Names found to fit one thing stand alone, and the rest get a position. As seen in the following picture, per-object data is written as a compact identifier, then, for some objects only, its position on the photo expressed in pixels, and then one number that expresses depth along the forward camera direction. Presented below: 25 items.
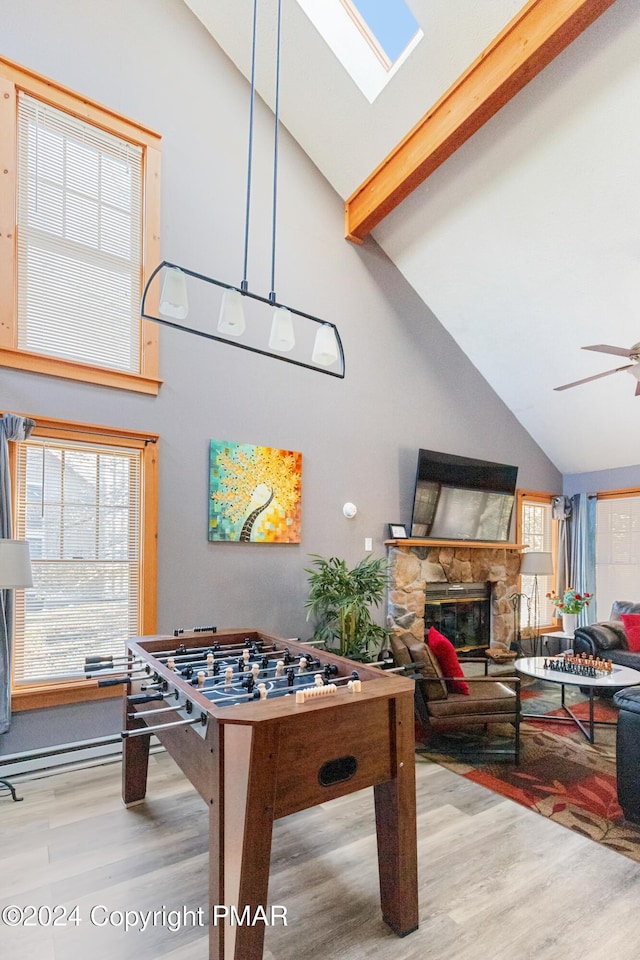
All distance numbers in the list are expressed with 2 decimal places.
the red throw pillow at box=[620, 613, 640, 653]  4.91
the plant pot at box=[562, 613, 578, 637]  5.92
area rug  2.55
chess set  3.79
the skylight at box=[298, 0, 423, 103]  3.83
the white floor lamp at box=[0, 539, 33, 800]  2.65
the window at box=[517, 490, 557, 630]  6.54
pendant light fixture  2.24
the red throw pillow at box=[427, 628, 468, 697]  3.50
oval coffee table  3.54
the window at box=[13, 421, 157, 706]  3.26
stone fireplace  4.97
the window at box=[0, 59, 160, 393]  3.33
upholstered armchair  3.28
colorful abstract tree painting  3.99
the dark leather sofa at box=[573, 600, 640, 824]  2.52
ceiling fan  3.41
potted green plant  4.08
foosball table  1.54
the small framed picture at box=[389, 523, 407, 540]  5.02
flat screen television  5.24
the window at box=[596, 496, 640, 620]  6.27
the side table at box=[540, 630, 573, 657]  6.48
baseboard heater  3.08
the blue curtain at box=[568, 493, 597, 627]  6.61
